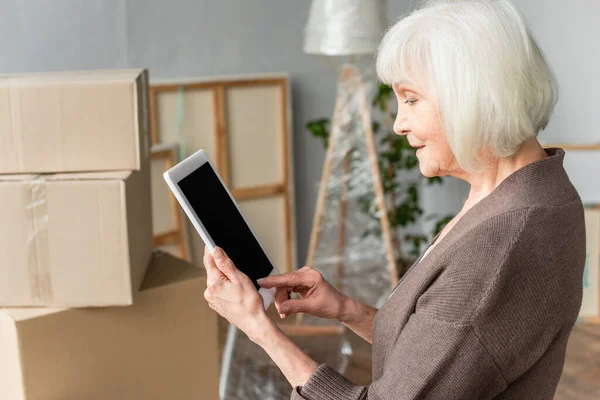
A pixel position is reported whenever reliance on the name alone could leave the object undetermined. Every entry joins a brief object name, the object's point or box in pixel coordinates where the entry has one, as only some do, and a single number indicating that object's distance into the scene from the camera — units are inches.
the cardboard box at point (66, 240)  104.3
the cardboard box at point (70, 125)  105.2
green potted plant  170.3
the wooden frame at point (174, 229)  167.1
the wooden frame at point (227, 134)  170.9
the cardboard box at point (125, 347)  105.6
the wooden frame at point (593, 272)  170.9
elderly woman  84.3
